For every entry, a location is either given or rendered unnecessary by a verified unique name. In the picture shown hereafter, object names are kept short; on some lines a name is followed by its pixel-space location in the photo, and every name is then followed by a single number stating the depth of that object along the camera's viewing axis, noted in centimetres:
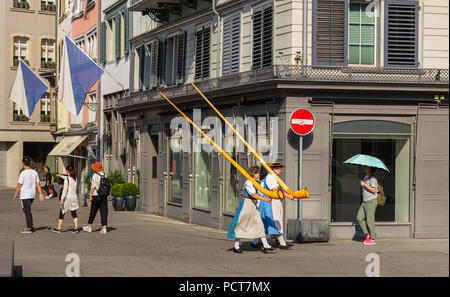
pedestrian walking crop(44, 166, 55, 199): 4159
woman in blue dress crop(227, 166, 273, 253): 1631
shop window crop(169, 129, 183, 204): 2708
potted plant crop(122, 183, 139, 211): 3138
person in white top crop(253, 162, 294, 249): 1698
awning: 4187
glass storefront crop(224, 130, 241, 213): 2275
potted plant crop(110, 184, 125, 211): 3127
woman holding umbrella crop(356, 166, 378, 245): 1800
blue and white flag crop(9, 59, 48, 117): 3534
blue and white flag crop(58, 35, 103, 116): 3004
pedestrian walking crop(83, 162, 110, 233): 2111
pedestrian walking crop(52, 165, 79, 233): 2100
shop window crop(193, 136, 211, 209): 2484
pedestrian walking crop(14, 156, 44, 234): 2070
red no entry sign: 1892
